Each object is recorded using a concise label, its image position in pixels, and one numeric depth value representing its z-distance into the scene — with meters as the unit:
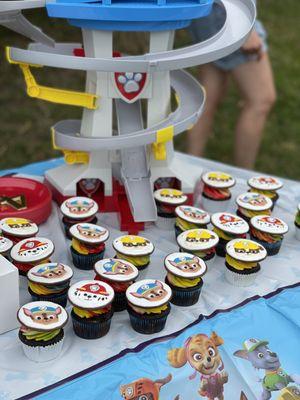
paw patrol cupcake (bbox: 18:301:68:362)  0.97
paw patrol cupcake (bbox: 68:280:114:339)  1.02
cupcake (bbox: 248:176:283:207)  1.47
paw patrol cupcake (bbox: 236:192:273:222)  1.37
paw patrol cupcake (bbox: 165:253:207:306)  1.11
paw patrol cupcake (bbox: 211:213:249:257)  1.27
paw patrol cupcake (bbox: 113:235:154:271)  1.17
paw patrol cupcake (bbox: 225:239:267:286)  1.19
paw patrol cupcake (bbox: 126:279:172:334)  1.04
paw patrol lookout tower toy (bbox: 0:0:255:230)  1.21
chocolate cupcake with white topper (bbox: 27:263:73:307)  1.07
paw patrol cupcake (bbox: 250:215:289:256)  1.28
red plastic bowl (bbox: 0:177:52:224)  1.33
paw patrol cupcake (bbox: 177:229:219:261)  1.21
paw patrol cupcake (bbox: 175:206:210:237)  1.30
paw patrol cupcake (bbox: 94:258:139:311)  1.09
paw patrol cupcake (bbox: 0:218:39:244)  1.21
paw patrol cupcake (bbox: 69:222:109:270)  1.20
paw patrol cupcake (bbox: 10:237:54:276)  1.13
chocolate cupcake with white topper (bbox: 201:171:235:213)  1.45
